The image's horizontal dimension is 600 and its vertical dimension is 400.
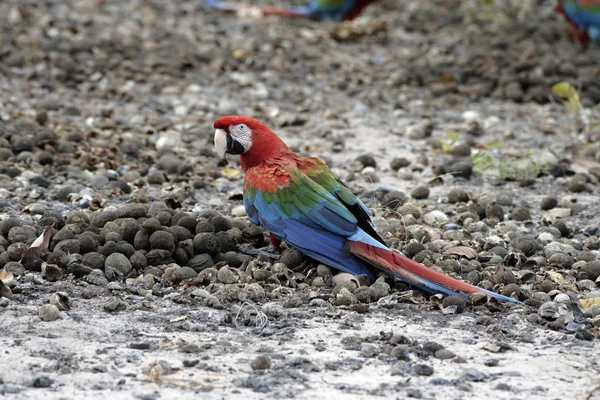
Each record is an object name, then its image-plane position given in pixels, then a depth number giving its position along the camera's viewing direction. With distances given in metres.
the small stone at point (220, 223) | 8.61
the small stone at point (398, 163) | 11.55
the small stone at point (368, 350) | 6.42
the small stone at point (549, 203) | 10.25
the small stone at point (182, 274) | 7.71
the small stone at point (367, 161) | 11.59
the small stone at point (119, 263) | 7.76
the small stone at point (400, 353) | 6.37
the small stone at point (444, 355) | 6.39
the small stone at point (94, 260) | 7.75
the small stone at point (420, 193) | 10.56
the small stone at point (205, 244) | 8.17
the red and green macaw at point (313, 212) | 7.53
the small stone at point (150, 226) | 8.12
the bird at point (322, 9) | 18.55
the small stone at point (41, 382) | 5.75
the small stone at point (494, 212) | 9.79
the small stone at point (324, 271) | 7.87
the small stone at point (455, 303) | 7.25
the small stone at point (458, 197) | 10.37
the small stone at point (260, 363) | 6.12
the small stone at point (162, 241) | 8.02
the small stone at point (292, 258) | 8.10
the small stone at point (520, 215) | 9.86
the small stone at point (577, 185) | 10.91
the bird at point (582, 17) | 16.25
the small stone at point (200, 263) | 8.01
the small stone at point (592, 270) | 8.04
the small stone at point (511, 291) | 7.45
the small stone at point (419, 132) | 12.90
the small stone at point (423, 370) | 6.12
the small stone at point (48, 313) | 6.75
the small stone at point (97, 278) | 7.52
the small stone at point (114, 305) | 7.04
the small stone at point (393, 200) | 10.08
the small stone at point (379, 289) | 7.49
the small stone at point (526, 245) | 8.63
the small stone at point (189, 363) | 6.14
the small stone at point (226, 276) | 7.71
